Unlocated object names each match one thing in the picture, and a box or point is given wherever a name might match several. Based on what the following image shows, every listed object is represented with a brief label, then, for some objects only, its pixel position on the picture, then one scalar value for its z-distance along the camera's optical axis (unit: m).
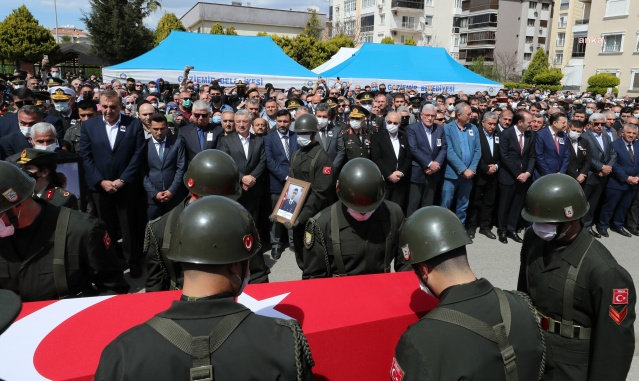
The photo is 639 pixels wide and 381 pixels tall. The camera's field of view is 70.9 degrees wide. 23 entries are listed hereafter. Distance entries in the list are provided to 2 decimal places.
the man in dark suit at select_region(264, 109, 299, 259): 6.39
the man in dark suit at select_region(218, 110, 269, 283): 6.15
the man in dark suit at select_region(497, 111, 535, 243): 7.20
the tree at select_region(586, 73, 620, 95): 34.94
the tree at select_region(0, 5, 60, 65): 33.28
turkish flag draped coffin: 1.93
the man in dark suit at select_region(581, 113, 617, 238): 7.55
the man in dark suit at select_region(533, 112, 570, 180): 7.21
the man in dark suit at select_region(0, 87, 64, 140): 5.93
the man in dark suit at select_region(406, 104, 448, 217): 7.04
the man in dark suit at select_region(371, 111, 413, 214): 6.96
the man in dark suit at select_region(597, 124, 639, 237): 7.58
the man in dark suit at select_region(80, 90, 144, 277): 5.45
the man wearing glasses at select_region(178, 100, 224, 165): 6.25
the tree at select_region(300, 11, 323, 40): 52.69
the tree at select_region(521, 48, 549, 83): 45.50
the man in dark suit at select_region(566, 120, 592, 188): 7.31
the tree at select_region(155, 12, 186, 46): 58.28
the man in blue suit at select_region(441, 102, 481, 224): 7.10
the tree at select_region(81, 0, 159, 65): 38.06
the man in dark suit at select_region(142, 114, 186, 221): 5.60
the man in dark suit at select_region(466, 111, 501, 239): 7.25
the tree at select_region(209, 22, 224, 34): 57.70
